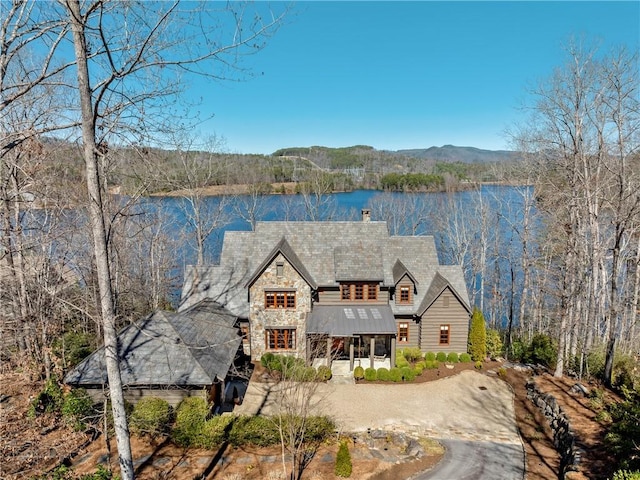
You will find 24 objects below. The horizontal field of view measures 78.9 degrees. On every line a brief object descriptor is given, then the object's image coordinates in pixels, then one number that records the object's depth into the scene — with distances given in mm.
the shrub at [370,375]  20391
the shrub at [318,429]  14586
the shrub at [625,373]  16344
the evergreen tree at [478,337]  22312
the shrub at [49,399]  14930
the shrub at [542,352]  21906
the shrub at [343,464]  12836
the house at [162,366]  15078
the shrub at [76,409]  14219
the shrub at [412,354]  22500
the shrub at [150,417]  14133
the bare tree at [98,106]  6168
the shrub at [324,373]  19491
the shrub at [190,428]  14266
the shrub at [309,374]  13945
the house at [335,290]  21938
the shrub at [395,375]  20297
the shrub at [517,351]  23844
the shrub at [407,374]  20422
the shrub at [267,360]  21156
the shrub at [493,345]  23547
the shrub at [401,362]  21238
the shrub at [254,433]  14445
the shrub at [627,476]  9112
